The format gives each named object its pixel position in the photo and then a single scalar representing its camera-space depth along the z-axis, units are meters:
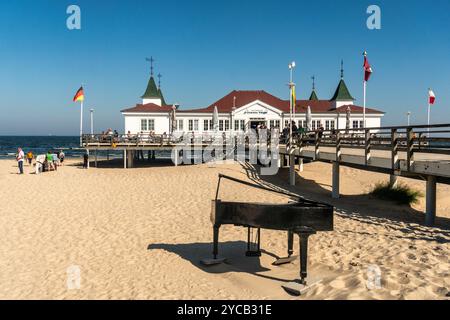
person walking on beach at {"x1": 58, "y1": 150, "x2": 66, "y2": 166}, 35.57
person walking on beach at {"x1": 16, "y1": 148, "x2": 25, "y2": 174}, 25.64
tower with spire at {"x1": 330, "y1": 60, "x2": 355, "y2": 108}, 39.50
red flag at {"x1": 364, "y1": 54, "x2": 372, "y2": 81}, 25.00
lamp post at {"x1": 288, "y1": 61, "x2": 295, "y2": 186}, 19.19
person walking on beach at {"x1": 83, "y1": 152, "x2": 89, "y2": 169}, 31.11
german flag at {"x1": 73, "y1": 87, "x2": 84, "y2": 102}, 33.03
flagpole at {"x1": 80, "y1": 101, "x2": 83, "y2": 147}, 33.72
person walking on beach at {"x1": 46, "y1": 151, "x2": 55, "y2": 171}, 27.64
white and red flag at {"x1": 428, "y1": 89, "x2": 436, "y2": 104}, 27.91
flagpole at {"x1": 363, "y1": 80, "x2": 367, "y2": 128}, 25.42
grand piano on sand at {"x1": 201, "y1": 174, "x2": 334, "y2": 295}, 6.10
